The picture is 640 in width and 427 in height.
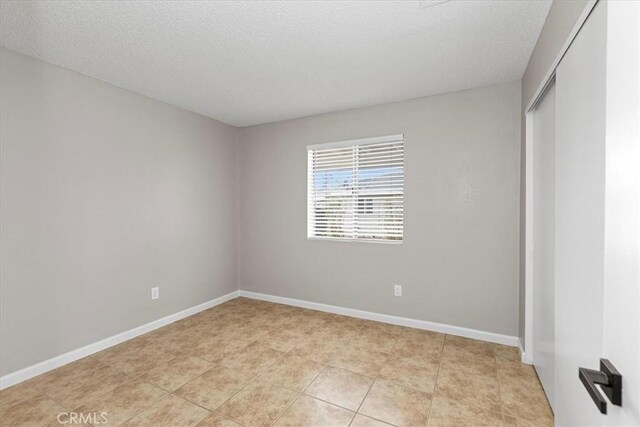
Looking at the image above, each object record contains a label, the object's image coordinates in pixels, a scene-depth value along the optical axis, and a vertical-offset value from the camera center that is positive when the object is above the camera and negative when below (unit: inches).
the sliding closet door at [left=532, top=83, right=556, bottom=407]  73.0 -6.8
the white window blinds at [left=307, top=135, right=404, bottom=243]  132.7 +10.3
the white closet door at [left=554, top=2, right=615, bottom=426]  41.0 -0.8
